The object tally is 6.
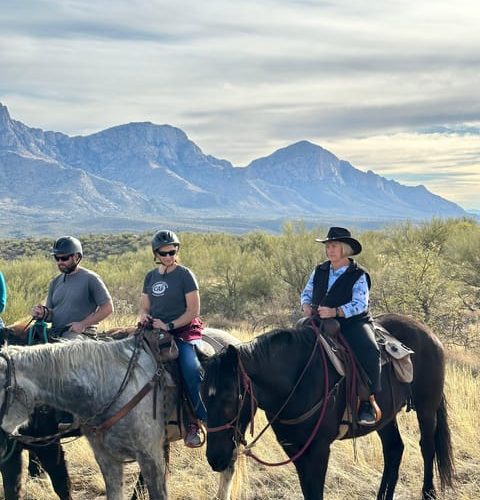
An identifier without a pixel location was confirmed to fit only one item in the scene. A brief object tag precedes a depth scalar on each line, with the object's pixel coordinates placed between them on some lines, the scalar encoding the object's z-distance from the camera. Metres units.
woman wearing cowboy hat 4.91
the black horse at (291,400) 4.27
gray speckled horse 4.38
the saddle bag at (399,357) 5.29
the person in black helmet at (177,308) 5.14
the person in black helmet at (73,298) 5.72
